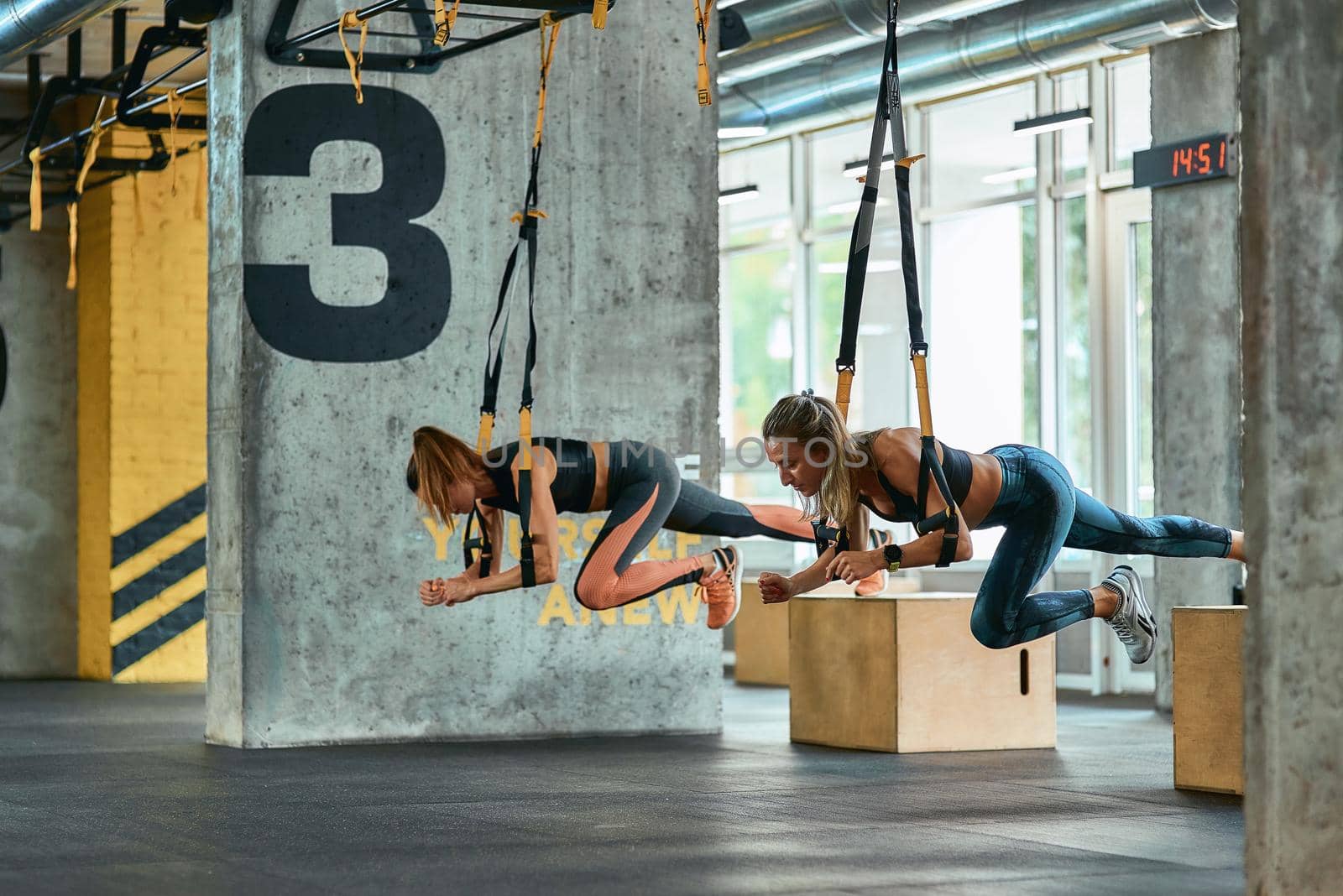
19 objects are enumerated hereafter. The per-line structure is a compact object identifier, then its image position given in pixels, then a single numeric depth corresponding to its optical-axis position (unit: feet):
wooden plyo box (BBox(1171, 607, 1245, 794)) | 23.45
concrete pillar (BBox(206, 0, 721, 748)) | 30.04
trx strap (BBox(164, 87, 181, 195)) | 32.12
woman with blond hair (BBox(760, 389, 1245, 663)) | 18.25
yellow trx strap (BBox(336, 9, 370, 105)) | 25.67
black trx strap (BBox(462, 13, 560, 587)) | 20.13
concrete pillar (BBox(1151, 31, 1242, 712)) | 37.04
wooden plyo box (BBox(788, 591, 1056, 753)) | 29.25
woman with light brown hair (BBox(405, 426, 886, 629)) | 21.95
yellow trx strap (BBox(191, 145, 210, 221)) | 31.00
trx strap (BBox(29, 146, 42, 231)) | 32.78
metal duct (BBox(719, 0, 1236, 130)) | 33.32
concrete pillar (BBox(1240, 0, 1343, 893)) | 13.94
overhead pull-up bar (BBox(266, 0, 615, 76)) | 28.07
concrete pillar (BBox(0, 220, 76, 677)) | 48.57
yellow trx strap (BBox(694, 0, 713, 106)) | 20.96
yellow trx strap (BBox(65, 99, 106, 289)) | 33.40
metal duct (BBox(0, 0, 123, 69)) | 28.19
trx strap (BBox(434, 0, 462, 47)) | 23.07
